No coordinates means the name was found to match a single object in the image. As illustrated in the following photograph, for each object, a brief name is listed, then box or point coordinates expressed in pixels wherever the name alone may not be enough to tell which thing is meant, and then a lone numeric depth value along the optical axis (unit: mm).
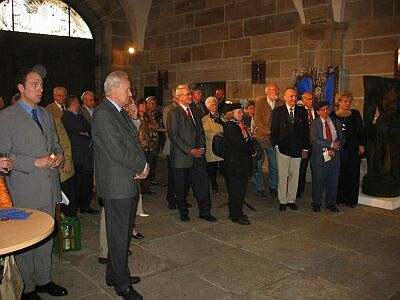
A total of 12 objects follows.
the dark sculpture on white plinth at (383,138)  5746
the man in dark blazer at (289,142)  5359
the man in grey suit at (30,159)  2783
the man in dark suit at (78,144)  4855
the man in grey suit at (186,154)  4809
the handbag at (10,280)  2100
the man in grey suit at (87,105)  5527
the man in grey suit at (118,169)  2791
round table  1834
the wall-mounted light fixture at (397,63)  6855
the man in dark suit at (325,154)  5328
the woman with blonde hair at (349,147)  5566
